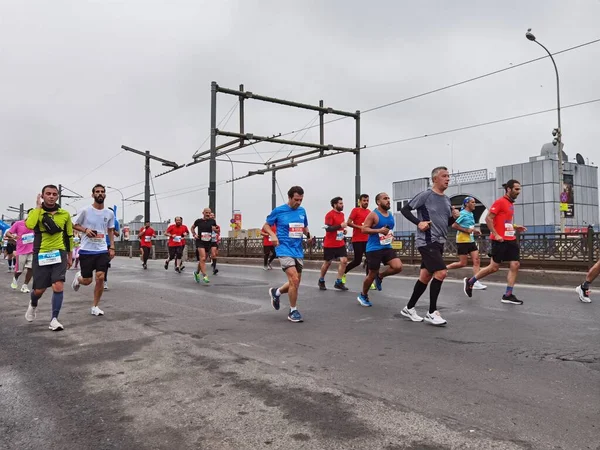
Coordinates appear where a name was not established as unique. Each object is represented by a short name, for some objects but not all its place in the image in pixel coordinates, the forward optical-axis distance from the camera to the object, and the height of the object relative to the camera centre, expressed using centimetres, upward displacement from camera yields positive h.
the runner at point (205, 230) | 1275 +28
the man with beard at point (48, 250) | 591 -11
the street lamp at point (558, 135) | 2603 +567
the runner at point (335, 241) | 1008 +0
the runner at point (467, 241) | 1023 +0
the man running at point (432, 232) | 606 +11
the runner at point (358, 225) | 989 +27
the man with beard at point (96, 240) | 680 +1
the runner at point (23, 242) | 1037 -2
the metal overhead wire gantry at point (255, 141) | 2036 +423
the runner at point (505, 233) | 798 +13
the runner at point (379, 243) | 767 -3
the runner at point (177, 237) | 1569 +13
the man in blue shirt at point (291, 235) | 655 +8
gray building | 4350 +466
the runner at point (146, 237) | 1941 +16
